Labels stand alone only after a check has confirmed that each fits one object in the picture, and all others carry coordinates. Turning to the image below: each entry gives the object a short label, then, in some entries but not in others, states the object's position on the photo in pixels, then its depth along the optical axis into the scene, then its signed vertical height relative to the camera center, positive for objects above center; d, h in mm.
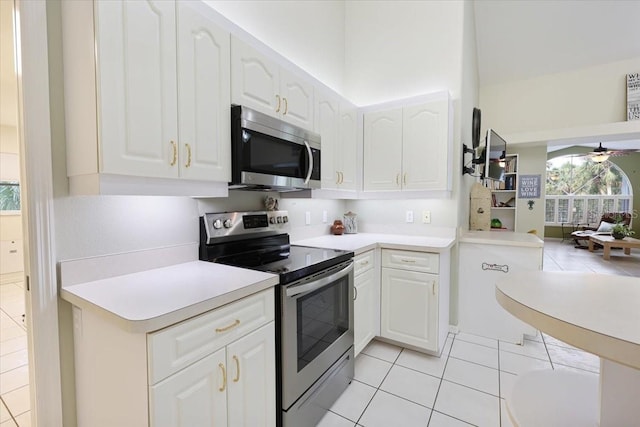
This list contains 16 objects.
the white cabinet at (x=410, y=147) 2580 +506
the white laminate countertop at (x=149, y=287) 992 -365
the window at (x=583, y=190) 9367 +381
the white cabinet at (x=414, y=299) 2338 -802
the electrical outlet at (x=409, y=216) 2994 -147
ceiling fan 6828 +1132
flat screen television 2674 +450
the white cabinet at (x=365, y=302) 2229 -808
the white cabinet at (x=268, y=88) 1615 +715
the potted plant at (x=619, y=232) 6617 -692
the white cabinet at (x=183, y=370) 974 -641
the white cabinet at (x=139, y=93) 1104 +453
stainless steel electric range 1481 -588
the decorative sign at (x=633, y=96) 3994 +1447
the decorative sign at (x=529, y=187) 5871 +302
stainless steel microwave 1589 +296
